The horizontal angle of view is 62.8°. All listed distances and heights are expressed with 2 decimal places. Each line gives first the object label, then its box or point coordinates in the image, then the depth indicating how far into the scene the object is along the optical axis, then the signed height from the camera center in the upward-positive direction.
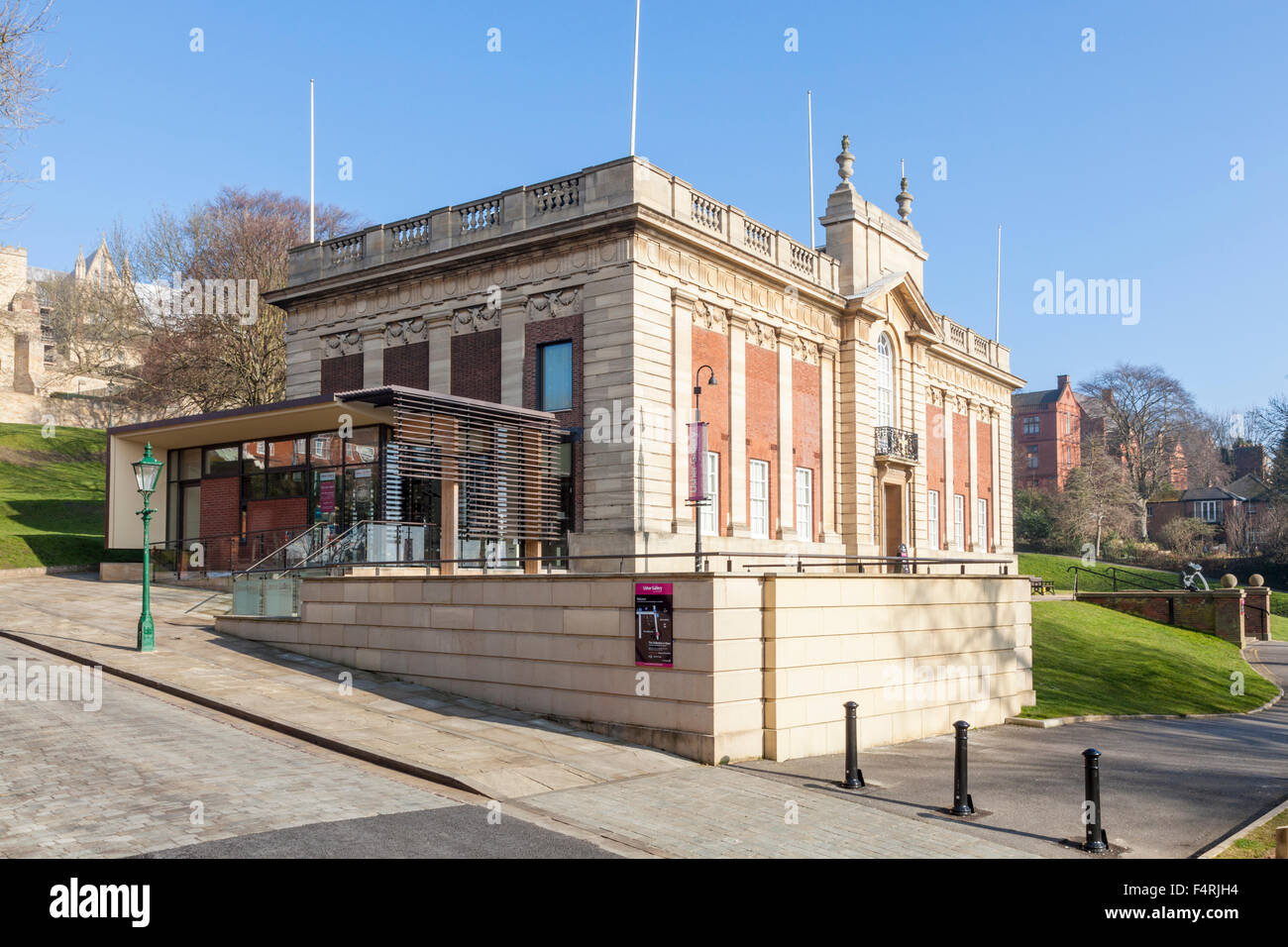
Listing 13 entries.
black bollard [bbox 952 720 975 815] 11.72 -2.93
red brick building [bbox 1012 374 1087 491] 96.44 +8.30
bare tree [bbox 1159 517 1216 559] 69.25 -0.68
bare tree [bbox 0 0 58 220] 18.78 +8.27
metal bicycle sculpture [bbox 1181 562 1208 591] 48.19 -2.53
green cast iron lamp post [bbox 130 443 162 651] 20.05 +1.05
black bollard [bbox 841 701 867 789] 12.99 -2.79
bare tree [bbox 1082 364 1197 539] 81.31 +8.59
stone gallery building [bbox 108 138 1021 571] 25.47 +3.92
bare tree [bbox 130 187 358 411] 41.56 +8.92
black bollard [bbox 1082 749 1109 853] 10.40 -2.87
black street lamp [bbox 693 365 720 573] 15.07 +1.47
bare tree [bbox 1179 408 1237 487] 97.44 +6.58
